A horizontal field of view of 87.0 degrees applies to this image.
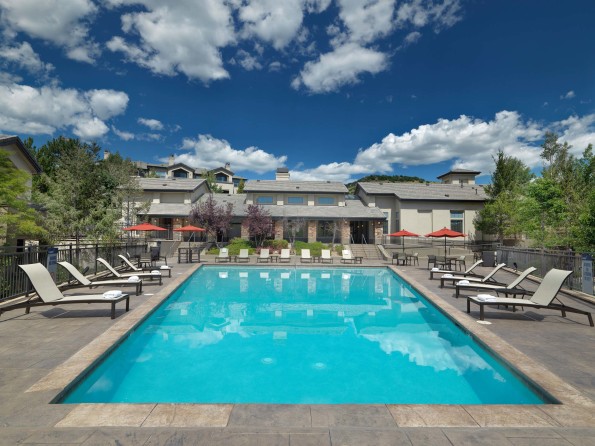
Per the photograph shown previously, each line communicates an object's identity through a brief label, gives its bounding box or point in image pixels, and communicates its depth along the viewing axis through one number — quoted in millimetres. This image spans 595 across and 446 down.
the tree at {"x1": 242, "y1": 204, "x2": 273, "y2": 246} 28844
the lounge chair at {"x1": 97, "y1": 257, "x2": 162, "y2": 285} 12320
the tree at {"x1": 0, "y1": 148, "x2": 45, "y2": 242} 9789
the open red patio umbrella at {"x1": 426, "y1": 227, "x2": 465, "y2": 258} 21047
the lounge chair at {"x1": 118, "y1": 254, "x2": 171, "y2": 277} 14303
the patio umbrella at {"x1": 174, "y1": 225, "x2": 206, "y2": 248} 24531
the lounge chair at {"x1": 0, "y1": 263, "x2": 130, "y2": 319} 7294
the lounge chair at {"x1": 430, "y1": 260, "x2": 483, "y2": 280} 14355
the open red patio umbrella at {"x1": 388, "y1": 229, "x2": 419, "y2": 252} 23547
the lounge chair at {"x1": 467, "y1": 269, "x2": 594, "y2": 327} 7482
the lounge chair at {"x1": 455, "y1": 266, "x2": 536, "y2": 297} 9350
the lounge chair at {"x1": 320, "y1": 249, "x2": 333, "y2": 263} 23728
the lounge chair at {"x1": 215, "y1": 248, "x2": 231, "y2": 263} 23417
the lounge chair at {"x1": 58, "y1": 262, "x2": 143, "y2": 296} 9880
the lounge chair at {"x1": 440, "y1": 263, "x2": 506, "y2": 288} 11727
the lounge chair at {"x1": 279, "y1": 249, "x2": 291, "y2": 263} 23897
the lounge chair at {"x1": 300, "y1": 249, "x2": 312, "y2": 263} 23727
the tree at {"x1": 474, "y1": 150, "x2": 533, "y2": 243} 30478
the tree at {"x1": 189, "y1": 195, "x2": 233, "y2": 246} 28344
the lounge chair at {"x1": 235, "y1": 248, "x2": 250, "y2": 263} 23656
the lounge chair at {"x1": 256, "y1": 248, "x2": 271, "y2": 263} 23031
